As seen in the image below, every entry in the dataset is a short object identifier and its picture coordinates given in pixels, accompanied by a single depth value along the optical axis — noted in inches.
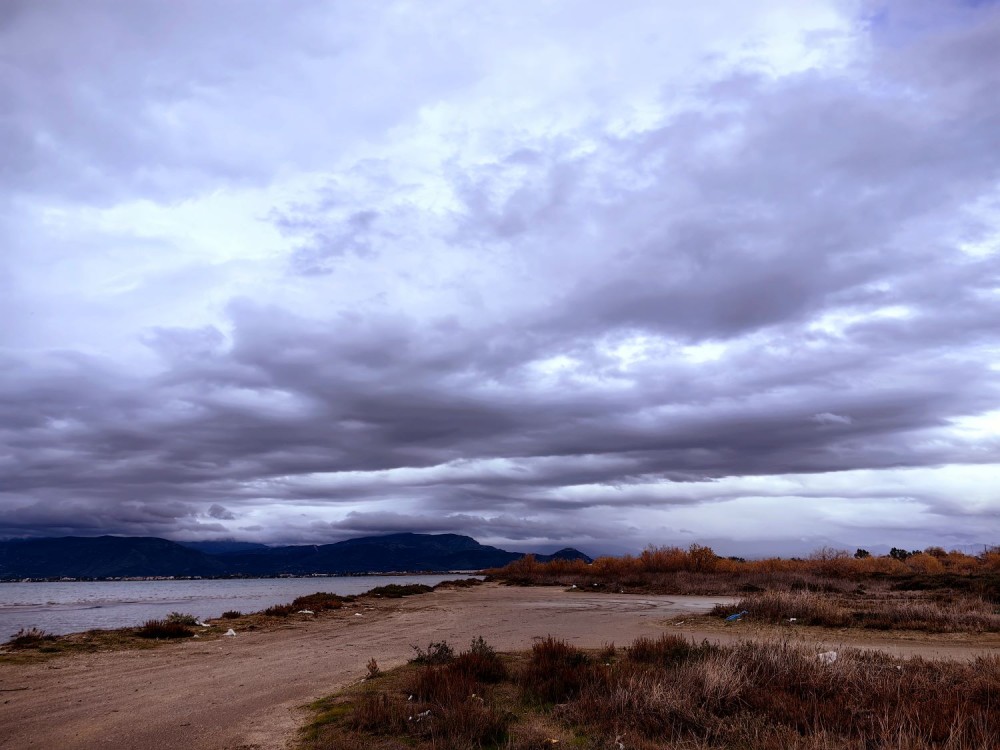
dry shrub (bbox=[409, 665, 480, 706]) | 378.6
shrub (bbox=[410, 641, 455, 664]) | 513.3
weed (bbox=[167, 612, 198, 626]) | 830.5
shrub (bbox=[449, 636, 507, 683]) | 454.0
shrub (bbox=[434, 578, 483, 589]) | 2174.0
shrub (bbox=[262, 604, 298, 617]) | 1038.4
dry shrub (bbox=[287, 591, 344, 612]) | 1150.3
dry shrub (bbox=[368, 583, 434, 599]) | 1610.5
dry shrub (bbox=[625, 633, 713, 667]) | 485.1
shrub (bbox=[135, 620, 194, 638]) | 759.8
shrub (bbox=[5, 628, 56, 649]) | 654.5
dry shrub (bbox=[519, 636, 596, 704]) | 406.3
